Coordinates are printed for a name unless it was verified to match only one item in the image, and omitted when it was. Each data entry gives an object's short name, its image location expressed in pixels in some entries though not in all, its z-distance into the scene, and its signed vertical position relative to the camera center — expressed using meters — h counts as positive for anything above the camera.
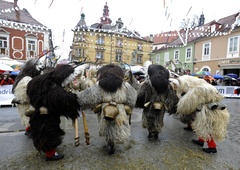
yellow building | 27.75 +5.21
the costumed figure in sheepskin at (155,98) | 3.20 -0.39
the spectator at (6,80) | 7.35 -0.18
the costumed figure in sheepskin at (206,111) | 2.79 -0.57
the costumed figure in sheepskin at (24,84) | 3.17 -0.15
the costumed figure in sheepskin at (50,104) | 2.35 -0.40
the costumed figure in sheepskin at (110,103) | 2.60 -0.42
